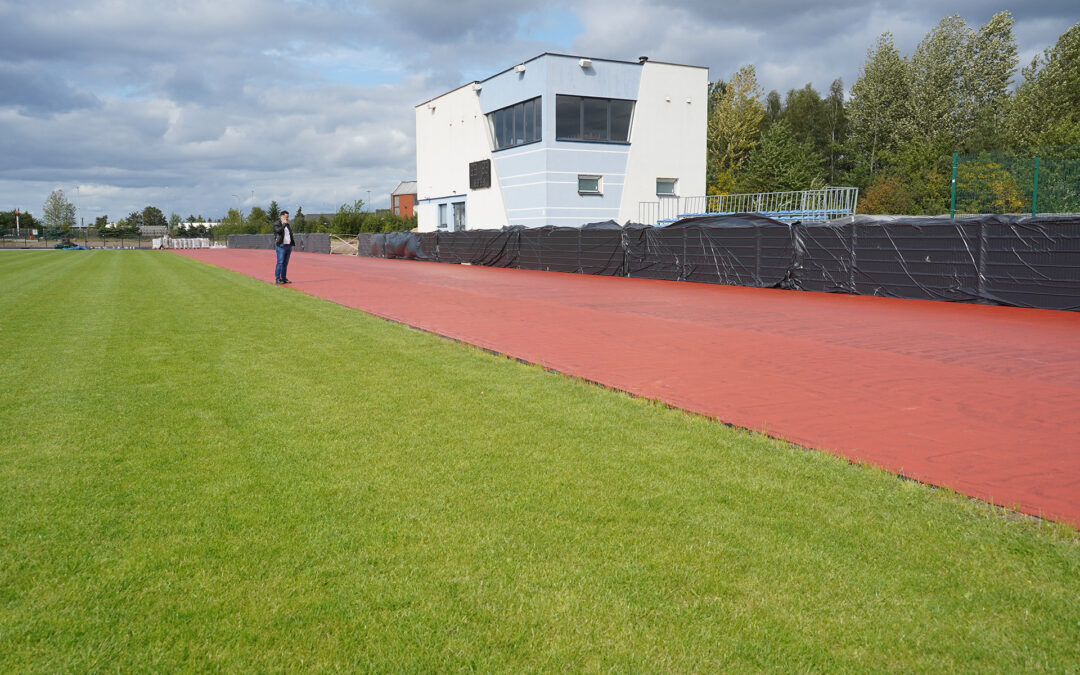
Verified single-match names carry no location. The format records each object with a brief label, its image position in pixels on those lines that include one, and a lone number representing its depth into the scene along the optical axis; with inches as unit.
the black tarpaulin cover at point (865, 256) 532.4
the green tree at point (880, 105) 2490.2
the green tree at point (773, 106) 3198.8
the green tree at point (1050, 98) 1995.6
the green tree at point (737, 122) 2485.2
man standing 794.8
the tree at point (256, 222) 3365.9
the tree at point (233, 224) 3590.1
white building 1387.8
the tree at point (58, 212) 4434.1
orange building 5851.4
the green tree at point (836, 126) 2898.6
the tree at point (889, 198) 1512.1
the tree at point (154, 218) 6146.7
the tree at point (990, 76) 2324.1
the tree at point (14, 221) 4388.5
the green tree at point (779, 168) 2240.4
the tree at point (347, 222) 2465.6
